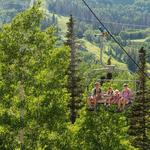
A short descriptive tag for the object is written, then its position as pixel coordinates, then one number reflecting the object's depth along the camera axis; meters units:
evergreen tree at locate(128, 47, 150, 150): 63.25
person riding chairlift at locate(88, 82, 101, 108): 33.06
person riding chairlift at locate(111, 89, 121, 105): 33.19
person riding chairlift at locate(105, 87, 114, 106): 32.90
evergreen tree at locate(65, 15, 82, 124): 60.31
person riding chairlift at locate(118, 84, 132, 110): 32.97
